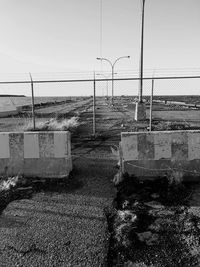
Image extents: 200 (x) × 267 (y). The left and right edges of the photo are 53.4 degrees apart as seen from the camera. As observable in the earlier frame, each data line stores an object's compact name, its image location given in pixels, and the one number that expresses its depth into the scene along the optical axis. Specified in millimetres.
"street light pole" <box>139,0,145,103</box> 11714
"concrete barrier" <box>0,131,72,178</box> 4009
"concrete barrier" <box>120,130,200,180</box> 3833
